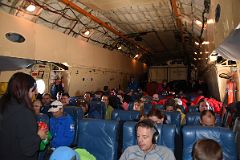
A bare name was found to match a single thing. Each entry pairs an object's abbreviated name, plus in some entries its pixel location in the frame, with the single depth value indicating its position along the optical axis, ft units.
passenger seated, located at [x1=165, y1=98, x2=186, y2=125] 14.34
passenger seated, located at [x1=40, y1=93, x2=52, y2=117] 14.33
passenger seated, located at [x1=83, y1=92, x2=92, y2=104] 19.12
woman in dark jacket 5.09
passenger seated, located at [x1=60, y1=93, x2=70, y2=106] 16.52
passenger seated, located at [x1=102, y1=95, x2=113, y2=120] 16.32
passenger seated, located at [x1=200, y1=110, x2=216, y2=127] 9.74
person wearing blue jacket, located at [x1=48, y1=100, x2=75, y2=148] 10.40
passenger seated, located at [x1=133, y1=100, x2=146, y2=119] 14.90
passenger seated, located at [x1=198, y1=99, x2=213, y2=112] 14.11
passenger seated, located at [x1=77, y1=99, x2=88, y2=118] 16.00
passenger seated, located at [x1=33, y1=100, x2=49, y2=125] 10.45
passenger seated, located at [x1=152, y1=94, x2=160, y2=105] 21.42
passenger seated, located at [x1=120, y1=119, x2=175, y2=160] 6.50
